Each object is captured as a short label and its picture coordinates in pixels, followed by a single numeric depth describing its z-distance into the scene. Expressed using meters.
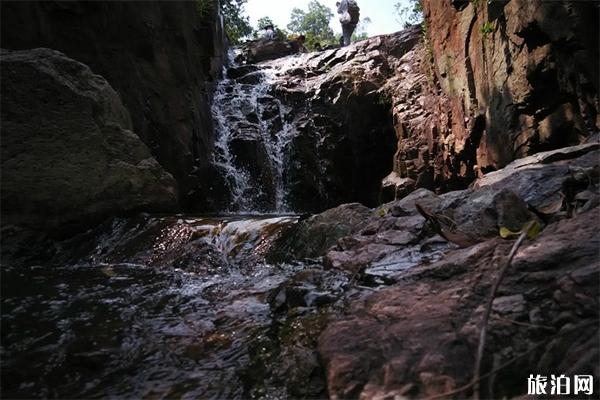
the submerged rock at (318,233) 4.49
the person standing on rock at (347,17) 17.84
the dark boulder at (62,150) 4.88
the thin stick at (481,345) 1.46
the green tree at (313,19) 38.81
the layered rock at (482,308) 1.58
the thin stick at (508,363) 1.48
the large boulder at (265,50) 16.31
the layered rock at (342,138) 10.18
